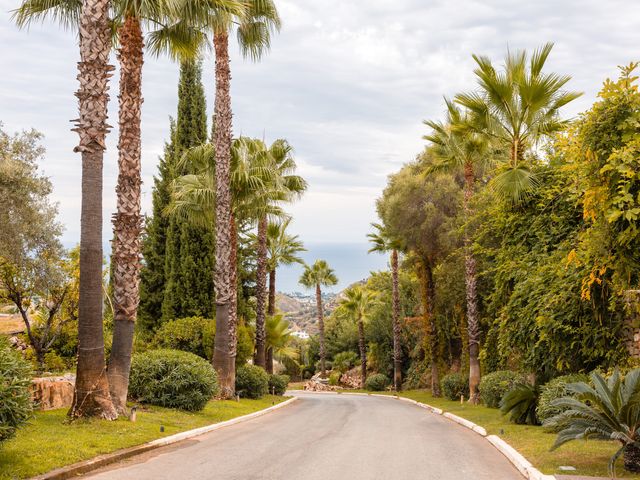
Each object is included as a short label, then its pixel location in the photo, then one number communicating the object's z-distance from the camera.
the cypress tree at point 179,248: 33.75
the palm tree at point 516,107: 19.77
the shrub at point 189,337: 26.45
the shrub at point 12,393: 7.84
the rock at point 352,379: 58.72
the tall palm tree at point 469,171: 26.36
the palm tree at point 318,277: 64.00
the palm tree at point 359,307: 56.74
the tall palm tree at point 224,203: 22.80
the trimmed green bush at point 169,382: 16.86
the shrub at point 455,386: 29.58
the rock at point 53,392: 13.70
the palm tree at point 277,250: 41.12
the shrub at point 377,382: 50.94
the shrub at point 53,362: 22.64
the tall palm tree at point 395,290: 45.75
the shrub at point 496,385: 21.58
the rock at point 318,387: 56.72
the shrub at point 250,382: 26.77
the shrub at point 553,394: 14.06
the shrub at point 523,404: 16.30
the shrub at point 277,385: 32.53
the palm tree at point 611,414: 8.91
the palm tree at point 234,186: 26.19
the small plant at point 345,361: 65.75
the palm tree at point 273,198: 30.81
